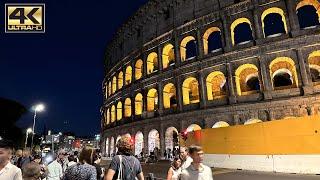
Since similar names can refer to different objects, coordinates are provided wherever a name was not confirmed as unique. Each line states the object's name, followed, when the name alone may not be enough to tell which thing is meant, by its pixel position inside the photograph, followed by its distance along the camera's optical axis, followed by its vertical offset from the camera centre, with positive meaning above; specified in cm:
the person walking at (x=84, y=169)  300 -46
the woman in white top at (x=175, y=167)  450 -77
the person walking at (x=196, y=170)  280 -51
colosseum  1466 +474
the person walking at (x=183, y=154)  499 -53
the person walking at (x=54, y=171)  519 -81
